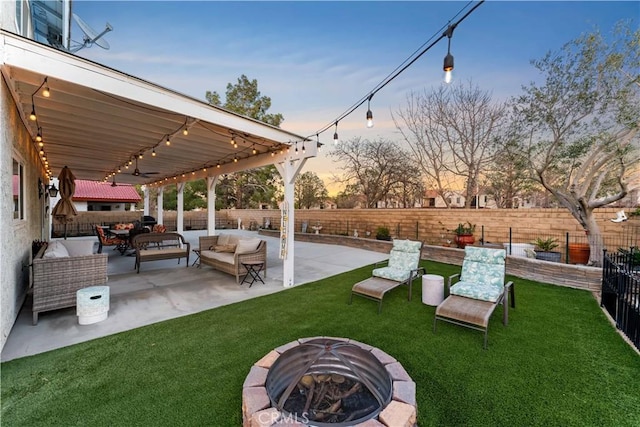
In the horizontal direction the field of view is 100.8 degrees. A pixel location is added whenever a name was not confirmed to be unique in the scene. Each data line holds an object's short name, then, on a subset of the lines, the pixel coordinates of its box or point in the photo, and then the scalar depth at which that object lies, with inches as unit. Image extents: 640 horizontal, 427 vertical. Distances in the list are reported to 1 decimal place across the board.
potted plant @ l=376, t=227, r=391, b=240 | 417.4
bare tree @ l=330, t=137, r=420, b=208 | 600.4
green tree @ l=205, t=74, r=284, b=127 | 780.0
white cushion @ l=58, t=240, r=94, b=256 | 231.1
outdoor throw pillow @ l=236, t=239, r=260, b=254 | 236.7
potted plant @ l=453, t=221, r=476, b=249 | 334.3
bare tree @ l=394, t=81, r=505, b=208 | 468.8
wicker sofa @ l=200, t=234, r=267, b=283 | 230.6
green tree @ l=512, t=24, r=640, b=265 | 244.4
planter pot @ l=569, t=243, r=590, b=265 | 257.6
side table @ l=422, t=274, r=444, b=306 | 173.8
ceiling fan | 409.1
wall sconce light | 293.1
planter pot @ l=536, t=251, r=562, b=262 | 251.5
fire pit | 62.5
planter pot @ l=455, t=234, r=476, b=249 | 333.7
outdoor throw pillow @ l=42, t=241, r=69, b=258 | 164.7
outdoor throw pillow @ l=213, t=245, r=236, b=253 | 271.3
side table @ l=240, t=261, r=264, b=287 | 231.0
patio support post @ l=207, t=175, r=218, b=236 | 385.4
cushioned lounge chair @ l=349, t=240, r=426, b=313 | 171.6
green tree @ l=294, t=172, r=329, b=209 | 872.3
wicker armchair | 146.8
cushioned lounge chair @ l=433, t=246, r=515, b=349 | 131.6
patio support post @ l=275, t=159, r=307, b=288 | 225.5
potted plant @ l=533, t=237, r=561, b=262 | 252.7
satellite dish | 325.9
